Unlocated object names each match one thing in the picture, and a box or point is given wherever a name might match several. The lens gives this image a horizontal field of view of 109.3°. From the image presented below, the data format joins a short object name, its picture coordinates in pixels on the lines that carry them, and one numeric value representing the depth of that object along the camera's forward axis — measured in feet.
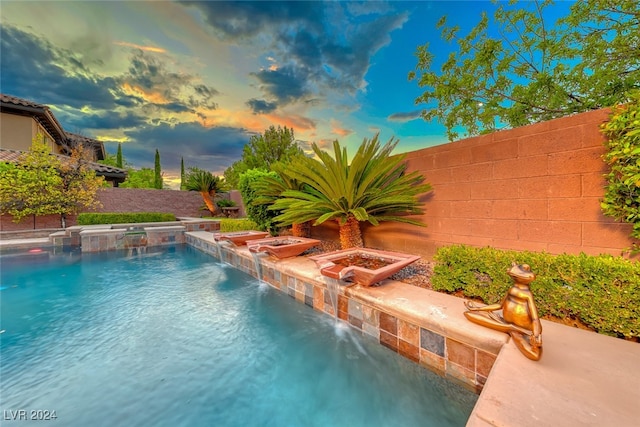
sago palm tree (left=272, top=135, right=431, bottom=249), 10.73
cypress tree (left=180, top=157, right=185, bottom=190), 77.76
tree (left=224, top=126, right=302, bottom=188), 45.52
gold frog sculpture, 4.12
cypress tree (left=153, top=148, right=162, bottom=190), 69.05
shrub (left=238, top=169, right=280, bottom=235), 18.01
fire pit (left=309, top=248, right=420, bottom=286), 7.40
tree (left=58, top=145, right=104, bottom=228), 29.30
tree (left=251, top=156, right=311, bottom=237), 15.43
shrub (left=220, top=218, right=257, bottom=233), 21.70
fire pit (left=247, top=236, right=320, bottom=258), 11.86
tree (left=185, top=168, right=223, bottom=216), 39.81
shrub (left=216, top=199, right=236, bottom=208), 45.08
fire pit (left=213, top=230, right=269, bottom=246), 15.65
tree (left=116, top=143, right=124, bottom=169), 69.14
